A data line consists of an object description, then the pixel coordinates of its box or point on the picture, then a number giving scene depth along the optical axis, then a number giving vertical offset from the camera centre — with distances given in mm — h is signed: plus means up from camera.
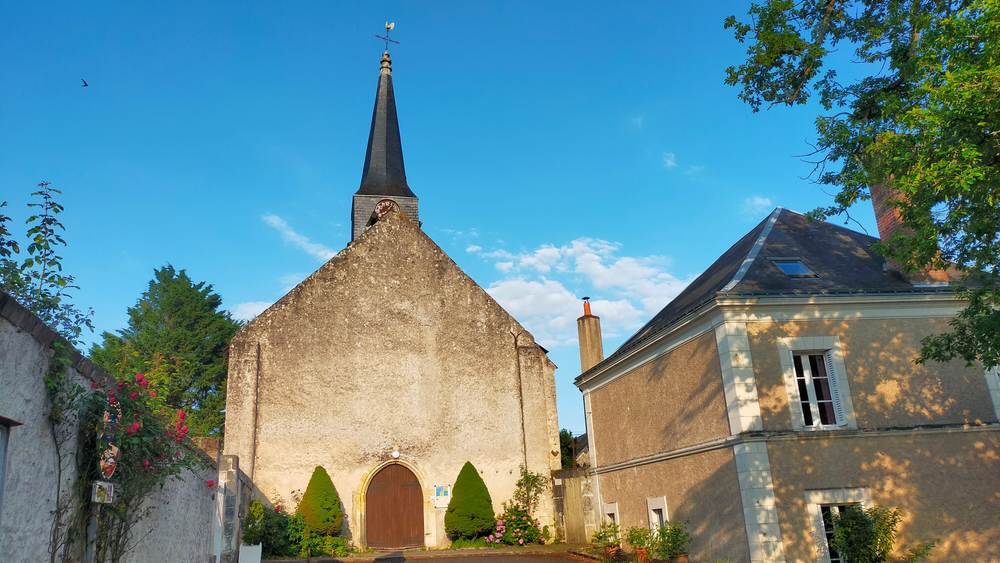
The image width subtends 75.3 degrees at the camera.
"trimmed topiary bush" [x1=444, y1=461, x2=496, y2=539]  14414 -526
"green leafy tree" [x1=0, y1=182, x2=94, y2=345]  4285 +1596
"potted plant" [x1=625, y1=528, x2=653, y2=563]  10789 -1050
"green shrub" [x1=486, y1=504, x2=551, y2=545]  14586 -1035
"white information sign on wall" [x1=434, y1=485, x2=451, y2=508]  14969 -212
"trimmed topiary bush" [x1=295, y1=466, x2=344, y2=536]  13609 -288
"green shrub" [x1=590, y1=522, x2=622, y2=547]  11876 -1054
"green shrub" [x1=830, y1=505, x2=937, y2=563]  8297 -916
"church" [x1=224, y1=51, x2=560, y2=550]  14625 +2255
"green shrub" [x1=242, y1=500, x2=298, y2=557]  12047 -618
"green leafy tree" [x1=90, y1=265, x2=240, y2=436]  28266 +7213
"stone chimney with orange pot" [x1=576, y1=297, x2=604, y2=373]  15359 +3111
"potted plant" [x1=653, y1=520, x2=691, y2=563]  9977 -1028
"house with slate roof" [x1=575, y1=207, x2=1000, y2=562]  8719 +649
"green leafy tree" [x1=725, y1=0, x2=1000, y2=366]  5727 +3195
